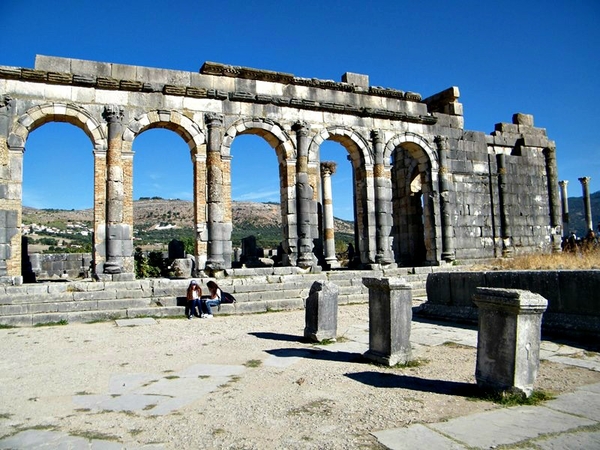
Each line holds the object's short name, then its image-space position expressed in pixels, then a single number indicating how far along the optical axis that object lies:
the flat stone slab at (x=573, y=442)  3.24
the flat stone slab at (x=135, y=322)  9.53
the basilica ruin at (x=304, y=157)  12.47
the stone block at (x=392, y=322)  5.76
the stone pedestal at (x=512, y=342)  4.31
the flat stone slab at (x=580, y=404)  3.91
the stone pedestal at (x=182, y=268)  13.93
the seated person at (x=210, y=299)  10.86
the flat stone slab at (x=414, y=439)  3.30
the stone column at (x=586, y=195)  29.79
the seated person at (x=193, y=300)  10.76
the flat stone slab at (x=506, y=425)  3.42
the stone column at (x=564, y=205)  28.71
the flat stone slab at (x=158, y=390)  4.35
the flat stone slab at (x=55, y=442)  3.41
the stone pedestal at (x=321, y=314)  7.44
